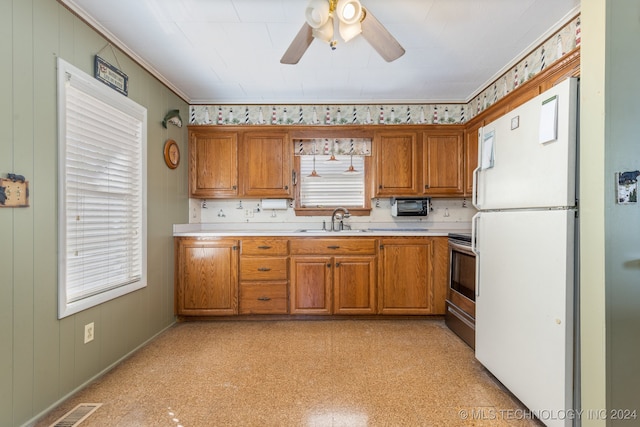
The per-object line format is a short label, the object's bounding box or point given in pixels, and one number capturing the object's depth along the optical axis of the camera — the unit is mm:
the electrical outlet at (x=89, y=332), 1877
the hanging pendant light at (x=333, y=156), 3479
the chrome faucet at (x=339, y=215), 3359
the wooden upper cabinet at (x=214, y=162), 3326
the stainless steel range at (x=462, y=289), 2436
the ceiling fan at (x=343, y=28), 1479
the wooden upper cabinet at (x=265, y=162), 3334
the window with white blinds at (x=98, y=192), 1743
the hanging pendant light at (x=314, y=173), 3529
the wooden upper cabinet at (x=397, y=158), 3320
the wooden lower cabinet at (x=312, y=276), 2992
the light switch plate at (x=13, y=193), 1381
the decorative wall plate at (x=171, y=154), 2832
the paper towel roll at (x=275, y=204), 3480
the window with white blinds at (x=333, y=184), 3557
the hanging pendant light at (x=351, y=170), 3516
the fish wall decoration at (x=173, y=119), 2814
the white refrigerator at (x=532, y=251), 1334
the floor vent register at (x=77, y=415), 1546
